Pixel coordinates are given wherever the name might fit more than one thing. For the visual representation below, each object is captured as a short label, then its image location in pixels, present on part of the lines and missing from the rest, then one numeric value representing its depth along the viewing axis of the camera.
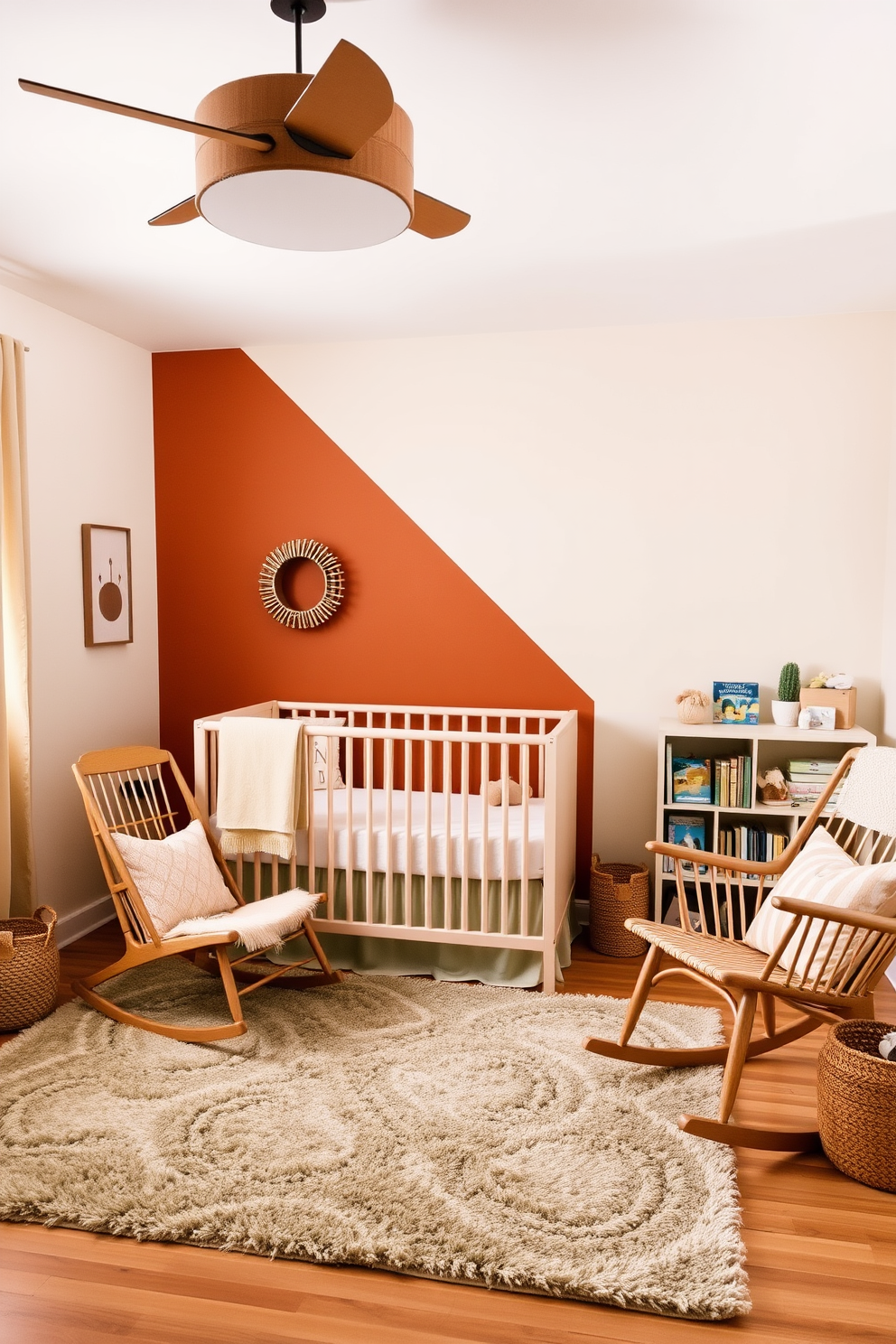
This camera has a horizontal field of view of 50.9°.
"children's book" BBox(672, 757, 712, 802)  3.60
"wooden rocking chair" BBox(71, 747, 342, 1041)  2.80
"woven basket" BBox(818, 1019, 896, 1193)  2.06
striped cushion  2.27
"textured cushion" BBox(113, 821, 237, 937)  2.98
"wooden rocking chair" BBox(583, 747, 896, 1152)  2.19
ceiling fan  1.48
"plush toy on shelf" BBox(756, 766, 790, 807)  3.57
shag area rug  1.86
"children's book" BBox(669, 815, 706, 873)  3.66
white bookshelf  3.50
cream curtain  3.19
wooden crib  3.20
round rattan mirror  4.15
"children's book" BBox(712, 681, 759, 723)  3.74
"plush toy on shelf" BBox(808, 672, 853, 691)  3.63
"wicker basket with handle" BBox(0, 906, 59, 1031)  2.84
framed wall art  3.83
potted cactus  3.64
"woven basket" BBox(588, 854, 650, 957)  3.63
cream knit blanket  3.30
